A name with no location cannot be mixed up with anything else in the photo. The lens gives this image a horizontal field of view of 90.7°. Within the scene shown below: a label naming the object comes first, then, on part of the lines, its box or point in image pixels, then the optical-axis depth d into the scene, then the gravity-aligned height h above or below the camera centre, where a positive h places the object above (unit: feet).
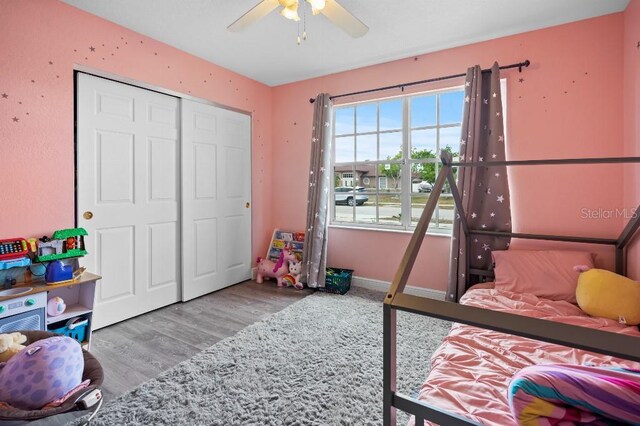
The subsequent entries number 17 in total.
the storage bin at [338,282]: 11.05 -2.67
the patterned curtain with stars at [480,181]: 8.73 +0.74
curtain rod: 8.67 +4.02
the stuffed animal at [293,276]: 11.67 -2.62
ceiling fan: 6.11 +3.91
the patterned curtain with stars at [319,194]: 11.53 +0.46
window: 10.31 +1.88
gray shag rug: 5.13 -3.30
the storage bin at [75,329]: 6.79 -2.69
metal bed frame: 1.82 -0.78
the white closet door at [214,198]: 10.35 +0.28
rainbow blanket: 2.11 -1.32
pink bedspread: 3.56 -2.18
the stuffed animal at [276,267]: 12.03 -2.33
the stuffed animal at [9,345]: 4.87 -2.22
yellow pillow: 5.77 -1.68
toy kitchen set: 6.06 -1.68
